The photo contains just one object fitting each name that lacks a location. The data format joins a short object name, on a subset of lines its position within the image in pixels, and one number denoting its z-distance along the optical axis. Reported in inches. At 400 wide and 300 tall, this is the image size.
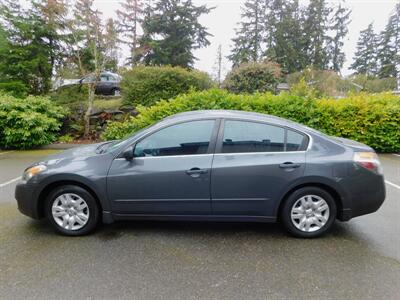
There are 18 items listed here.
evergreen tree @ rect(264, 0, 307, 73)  1216.2
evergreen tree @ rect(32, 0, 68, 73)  382.4
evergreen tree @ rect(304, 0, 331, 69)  1238.3
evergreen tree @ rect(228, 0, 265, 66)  1218.6
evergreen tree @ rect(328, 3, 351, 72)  1266.0
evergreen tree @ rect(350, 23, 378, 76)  1545.3
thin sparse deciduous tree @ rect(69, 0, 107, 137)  383.2
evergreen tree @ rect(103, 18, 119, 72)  398.0
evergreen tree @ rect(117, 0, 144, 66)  732.0
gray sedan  118.6
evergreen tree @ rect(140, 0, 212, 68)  829.2
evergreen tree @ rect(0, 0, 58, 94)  443.8
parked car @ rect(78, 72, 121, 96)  577.8
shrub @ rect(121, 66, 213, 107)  437.1
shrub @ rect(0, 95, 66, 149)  333.4
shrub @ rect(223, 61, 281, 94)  536.1
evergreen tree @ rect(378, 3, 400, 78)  1451.8
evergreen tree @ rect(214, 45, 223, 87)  1042.7
